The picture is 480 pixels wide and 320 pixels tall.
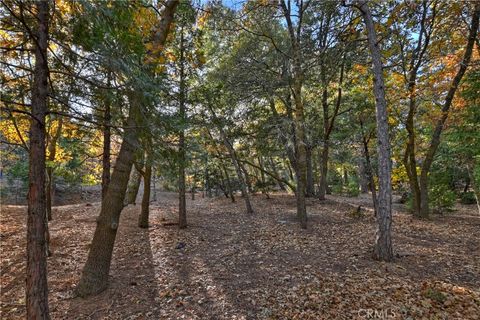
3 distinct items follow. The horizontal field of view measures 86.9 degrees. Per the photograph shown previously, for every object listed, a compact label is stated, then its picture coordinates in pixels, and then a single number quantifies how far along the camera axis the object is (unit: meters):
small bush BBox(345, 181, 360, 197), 18.36
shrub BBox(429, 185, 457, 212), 10.05
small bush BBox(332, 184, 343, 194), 19.95
